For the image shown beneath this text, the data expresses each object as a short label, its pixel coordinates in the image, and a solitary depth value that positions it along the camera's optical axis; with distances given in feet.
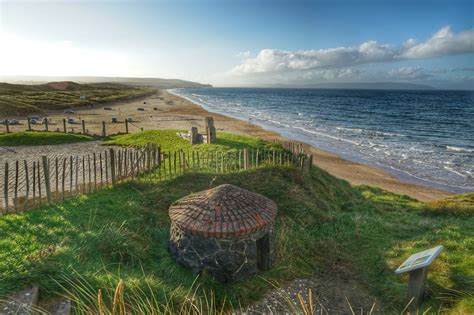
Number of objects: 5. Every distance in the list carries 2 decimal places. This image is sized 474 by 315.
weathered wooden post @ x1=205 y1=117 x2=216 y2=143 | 52.08
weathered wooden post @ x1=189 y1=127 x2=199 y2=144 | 54.96
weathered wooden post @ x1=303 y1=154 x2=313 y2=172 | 41.42
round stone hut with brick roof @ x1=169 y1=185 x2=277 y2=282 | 19.08
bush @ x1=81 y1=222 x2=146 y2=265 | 18.90
